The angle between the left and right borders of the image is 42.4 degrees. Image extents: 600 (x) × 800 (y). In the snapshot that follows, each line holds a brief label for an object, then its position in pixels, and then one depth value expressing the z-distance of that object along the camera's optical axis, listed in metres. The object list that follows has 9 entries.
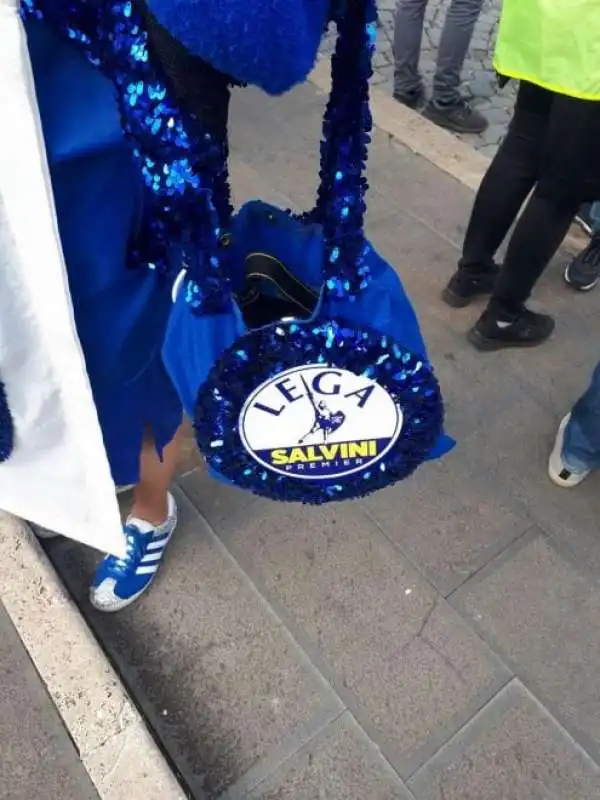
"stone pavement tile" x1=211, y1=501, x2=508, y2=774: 1.72
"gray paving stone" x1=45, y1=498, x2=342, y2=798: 1.68
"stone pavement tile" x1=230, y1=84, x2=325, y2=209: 3.19
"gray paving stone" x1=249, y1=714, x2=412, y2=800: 1.61
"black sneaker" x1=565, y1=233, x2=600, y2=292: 2.71
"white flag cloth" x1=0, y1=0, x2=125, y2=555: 0.92
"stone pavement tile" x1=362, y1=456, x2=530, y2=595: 1.98
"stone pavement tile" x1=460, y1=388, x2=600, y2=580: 2.05
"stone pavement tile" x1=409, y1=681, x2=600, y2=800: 1.62
